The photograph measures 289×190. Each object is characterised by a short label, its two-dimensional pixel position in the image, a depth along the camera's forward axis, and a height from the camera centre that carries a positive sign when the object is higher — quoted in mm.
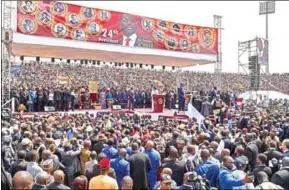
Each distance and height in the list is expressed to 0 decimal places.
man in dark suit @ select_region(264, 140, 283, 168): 6852 -1022
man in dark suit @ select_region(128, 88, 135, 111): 22077 -177
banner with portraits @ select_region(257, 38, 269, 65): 23584 +2832
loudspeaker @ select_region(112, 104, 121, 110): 20878 -599
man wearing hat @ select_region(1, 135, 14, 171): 6863 -1054
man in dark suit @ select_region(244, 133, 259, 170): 7402 -1091
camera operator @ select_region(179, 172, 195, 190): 4754 -1058
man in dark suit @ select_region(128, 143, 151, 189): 6727 -1251
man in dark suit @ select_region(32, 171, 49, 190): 4641 -1046
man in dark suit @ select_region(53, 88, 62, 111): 19473 -134
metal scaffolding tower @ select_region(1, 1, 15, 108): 15609 +2205
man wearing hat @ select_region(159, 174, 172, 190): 4754 -1066
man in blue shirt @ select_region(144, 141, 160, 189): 7098 -1143
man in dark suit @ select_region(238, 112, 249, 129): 13428 -931
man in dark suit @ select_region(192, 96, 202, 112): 19883 -363
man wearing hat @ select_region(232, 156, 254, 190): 4934 -1030
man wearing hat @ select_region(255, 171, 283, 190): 4465 -1045
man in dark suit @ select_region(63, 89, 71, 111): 19719 -211
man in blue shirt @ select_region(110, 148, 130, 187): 6465 -1183
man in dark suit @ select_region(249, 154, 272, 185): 5870 -1088
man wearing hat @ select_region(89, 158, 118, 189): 4953 -1107
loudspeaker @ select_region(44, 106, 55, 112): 19203 -608
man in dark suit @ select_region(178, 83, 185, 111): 20722 -161
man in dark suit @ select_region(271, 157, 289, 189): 5523 -1170
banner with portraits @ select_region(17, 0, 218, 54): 18109 +3637
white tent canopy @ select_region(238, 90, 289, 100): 24747 +72
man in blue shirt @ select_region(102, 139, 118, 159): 7113 -1032
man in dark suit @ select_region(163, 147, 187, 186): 6121 -1121
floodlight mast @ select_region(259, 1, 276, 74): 41750 +9645
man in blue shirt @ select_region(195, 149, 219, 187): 5879 -1125
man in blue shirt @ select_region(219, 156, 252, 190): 5105 -1097
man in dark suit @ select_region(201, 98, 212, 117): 18344 -617
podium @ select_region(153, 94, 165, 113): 20183 -367
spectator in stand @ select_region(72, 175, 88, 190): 4656 -1056
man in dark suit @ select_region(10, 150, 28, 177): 6055 -1078
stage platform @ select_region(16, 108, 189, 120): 17931 -817
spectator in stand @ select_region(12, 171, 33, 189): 4266 -939
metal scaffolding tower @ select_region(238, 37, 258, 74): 23584 +2952
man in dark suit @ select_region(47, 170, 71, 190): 4703 -1042
